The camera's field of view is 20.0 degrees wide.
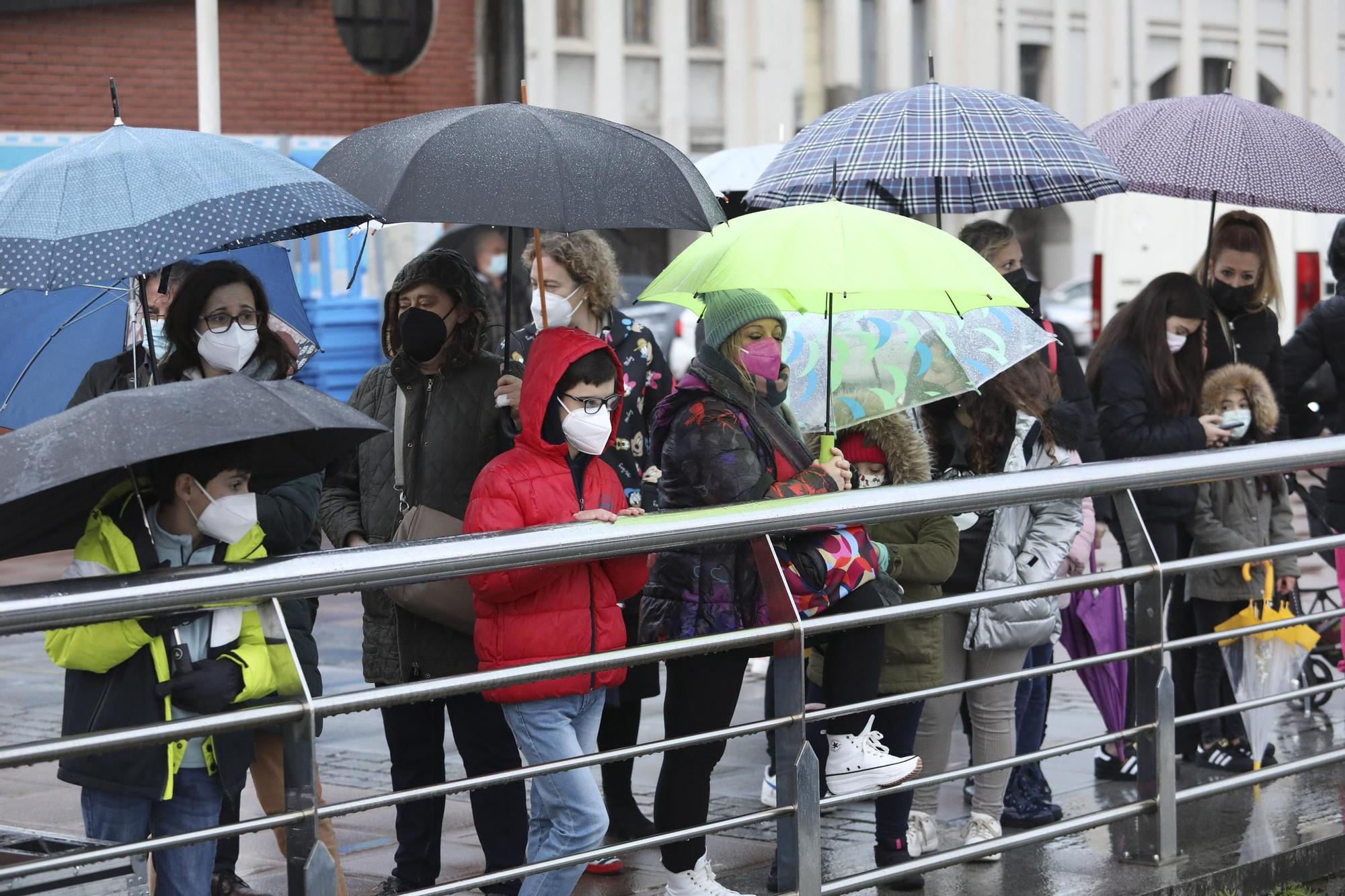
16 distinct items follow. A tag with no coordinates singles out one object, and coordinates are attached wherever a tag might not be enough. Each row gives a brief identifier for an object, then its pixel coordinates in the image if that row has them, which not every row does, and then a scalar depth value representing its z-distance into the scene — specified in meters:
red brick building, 38.65
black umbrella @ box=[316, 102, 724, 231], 9.23
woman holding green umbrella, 9.62
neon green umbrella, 10.10
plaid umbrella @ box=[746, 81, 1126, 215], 12.13
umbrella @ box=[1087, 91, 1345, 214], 13.41
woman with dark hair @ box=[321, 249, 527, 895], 10.30
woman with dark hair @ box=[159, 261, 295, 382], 9.28
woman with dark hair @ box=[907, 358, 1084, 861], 11.48
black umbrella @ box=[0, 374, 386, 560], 6.78
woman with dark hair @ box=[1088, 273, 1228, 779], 13.58
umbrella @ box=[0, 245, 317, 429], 10.58
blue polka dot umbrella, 8.14
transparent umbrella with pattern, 11.24
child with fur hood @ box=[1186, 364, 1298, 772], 13.89
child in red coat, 8.88
